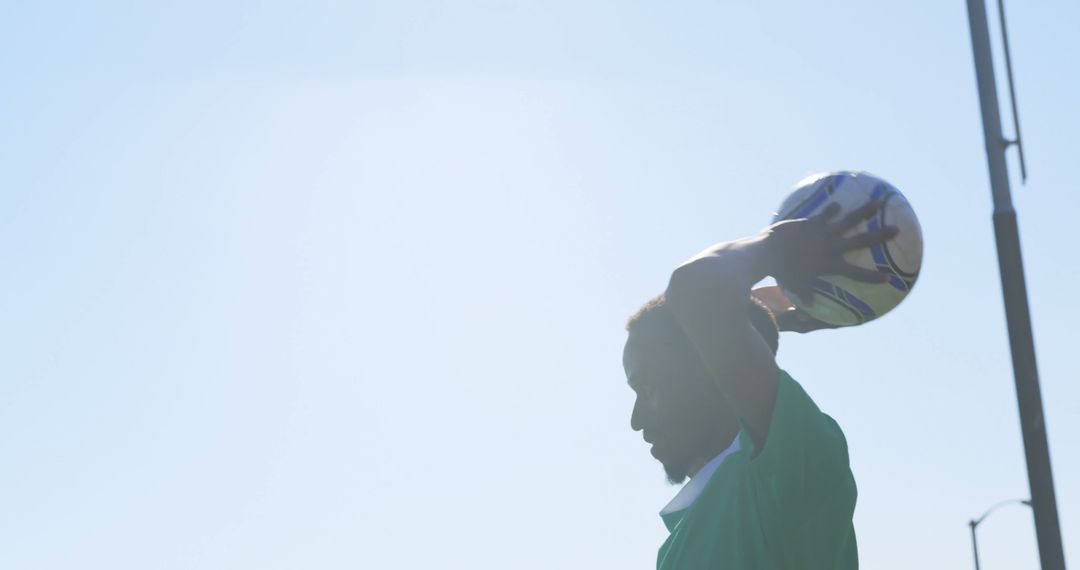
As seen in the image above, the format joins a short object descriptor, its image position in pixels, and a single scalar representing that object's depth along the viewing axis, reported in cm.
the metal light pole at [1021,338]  923
